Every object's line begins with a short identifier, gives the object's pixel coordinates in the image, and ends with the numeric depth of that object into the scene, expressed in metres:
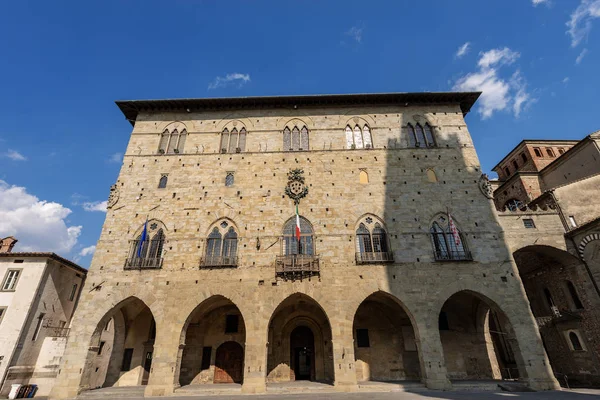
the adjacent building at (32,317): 14.88
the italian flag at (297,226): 15.32
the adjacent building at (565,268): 15.20
